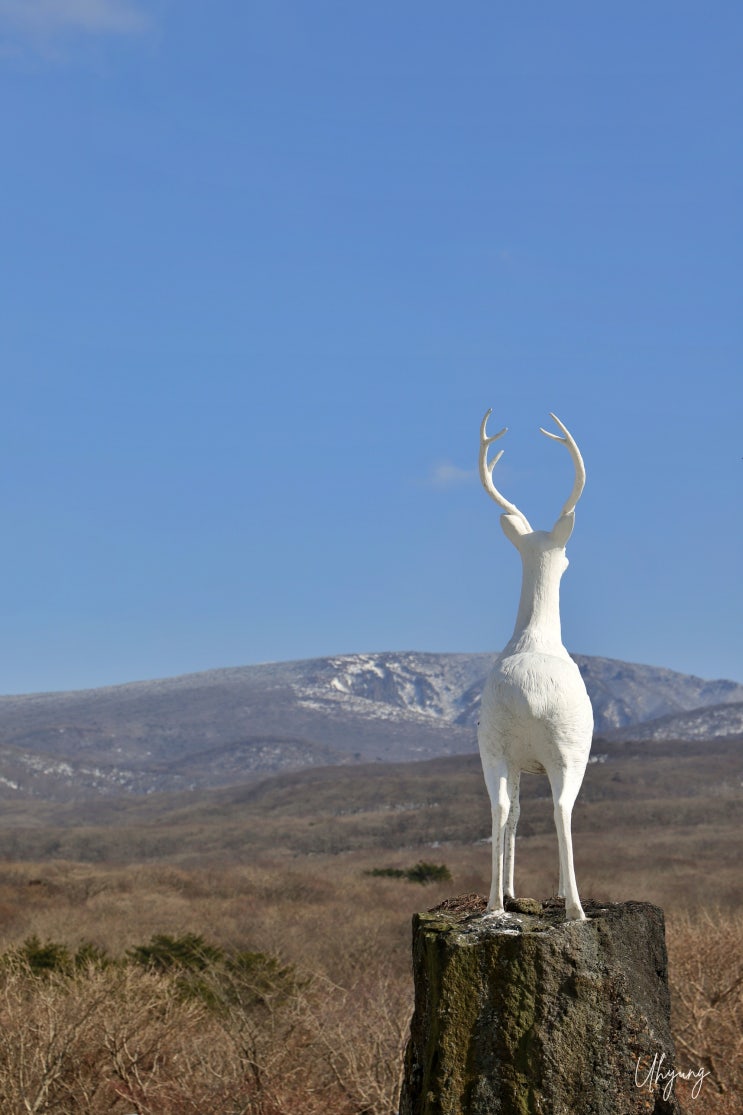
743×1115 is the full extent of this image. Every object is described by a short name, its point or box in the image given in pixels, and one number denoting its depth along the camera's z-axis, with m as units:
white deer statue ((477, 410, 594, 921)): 6.75
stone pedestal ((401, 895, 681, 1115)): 6.15
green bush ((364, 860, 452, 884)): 43.28
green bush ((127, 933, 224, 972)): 23.56
